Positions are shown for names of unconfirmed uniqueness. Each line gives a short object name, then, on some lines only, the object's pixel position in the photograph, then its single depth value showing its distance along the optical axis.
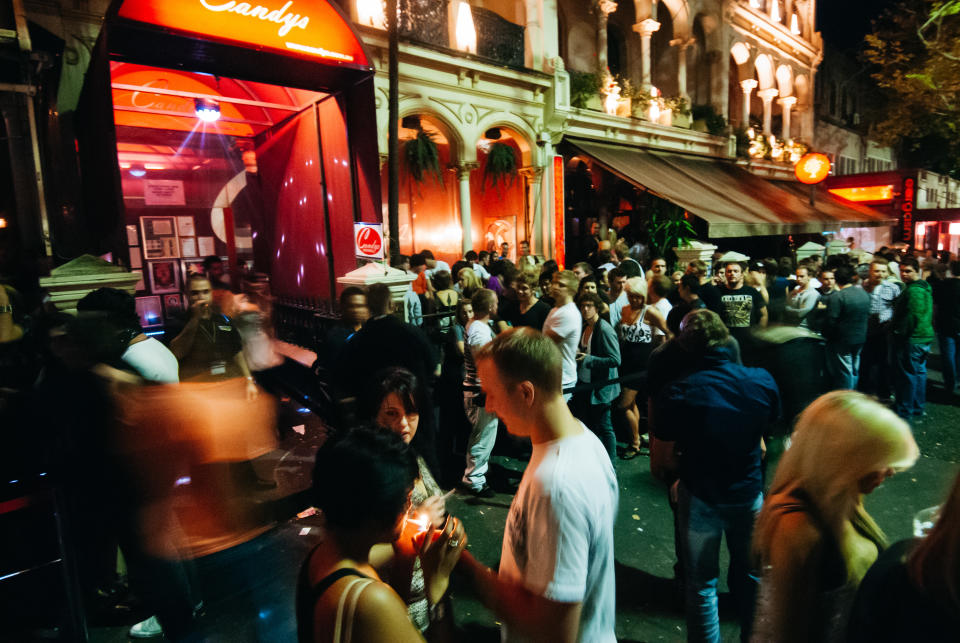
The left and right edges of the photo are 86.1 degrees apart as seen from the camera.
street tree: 14.10
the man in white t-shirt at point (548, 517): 1.45
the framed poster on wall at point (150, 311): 9.95
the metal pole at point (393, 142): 7.75
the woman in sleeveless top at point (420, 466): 1.64
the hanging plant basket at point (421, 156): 10.40
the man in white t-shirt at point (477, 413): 4.57
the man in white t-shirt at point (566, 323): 4.60
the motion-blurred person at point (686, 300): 4.61
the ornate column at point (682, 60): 15.13
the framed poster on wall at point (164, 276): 10.37
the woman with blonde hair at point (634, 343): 5.44
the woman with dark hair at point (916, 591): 1.08
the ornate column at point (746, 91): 17.56
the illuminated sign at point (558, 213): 12.51
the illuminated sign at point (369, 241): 6.76
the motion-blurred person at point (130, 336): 2.97
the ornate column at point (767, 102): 18.78
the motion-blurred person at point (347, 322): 4.30
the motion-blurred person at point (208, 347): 4.65
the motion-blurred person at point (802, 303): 6.47
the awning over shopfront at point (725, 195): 11.65
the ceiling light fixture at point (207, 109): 7.83
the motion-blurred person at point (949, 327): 7.11
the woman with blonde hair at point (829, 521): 1.58
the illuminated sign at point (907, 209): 18.03
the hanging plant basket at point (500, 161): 11.77
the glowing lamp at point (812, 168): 16.06
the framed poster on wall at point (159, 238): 10.34
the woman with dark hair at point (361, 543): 1.19
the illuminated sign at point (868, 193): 19.08
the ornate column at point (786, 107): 19.73
